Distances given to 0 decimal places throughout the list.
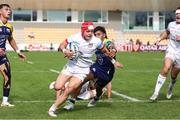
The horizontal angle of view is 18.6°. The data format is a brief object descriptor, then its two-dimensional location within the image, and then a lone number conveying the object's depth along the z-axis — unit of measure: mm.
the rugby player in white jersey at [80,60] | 11201
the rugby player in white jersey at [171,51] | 13203
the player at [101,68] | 12336
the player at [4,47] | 12188
